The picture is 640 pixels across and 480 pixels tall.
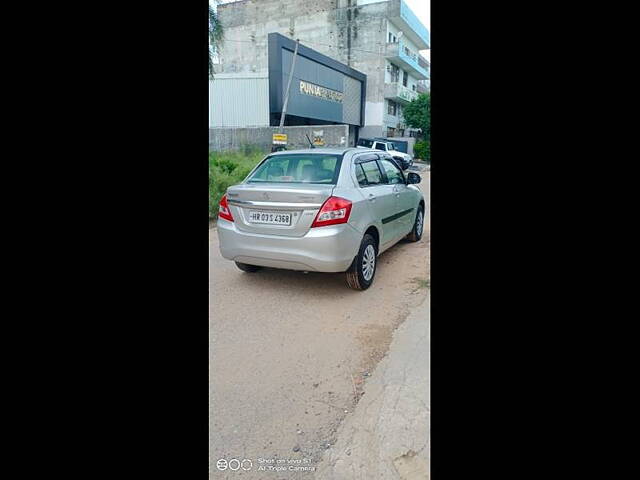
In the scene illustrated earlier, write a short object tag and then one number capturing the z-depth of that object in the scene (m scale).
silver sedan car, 2.71
